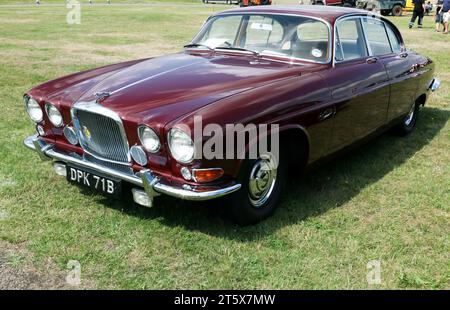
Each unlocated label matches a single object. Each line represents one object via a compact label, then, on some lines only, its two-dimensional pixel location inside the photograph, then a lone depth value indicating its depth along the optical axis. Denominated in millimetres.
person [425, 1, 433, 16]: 28656
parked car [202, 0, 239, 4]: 37000
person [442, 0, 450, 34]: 17125
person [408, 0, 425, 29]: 19359
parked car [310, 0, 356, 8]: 26438
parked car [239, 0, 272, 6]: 29036
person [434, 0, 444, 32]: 18281
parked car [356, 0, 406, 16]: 26384
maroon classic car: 2996
